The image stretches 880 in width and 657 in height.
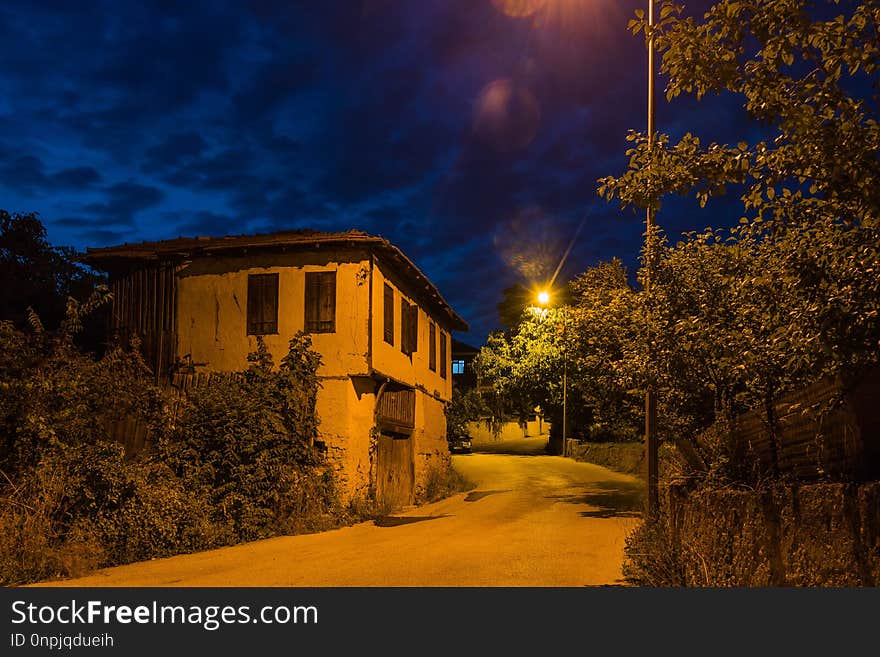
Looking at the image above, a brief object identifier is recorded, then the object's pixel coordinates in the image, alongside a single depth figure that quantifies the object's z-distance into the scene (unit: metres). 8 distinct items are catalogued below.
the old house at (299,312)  18.34
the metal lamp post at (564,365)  37.19
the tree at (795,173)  6.10
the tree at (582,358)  15.73
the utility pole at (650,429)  12.34
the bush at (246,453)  14.53
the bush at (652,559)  8.43
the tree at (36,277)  23.44
